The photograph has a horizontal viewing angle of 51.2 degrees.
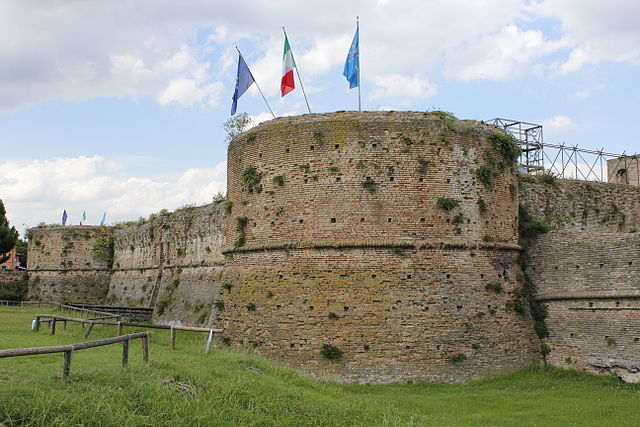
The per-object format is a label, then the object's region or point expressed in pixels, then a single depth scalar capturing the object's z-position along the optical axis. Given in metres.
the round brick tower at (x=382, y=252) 16.75
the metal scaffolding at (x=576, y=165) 29.58
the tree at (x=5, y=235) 46.81
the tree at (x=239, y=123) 23.52
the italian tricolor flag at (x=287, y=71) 19.73
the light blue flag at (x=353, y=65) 19.36
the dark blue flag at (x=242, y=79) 21.00
